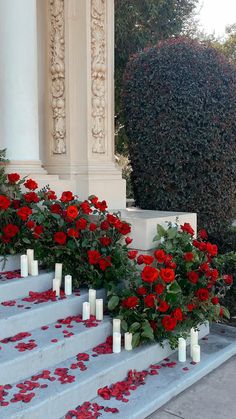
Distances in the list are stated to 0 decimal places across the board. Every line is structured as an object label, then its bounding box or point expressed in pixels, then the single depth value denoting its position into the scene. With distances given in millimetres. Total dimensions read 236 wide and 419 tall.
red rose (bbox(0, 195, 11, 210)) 3477
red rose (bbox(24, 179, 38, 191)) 3717
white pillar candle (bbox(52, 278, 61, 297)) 3396
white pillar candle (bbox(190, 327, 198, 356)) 3229
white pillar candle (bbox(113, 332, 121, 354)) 2971
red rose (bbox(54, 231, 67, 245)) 3479
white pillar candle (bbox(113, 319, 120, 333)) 3059
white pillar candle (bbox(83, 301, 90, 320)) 3212
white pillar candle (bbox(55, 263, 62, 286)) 3471
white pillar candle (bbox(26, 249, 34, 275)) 3514
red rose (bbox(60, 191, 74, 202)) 3713
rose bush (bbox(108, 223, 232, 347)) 3029
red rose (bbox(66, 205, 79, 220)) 3472
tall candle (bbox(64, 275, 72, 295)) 3412
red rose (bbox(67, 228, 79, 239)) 3434
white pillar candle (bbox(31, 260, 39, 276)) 3477
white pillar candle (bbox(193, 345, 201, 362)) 3146
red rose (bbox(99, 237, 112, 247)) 3496
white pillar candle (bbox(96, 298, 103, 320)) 3232
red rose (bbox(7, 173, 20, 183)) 3779
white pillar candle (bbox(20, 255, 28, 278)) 3434
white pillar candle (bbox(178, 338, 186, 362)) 3135
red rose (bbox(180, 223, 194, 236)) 3650
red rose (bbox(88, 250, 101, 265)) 3350
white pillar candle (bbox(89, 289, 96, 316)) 3316
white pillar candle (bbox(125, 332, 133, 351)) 3008
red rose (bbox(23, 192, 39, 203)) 3711
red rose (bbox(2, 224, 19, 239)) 3480
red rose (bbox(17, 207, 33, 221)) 3412
